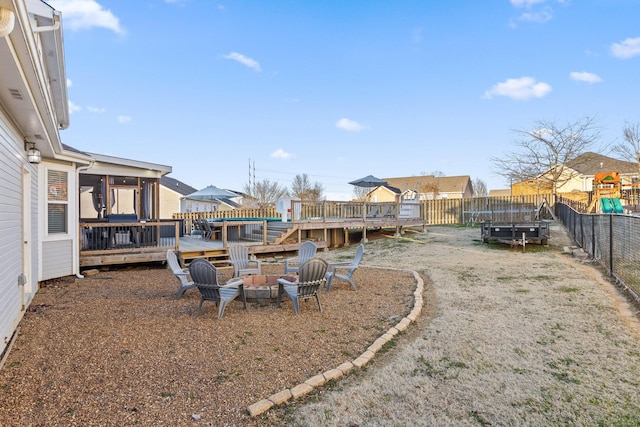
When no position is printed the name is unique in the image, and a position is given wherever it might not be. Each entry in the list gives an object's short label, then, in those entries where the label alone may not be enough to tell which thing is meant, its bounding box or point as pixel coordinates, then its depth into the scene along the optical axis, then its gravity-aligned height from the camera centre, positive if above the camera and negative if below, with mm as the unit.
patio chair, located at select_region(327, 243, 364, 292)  7021 -1139
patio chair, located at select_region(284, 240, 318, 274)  8875 -916
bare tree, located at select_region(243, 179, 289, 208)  39562 +2744
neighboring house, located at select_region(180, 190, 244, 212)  29716 +940
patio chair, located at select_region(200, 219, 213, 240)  13091 -516
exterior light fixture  6086 +1081
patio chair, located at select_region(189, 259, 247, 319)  5246 -1057
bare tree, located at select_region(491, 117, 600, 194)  22750 +4136
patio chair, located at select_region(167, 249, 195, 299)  6245 -1060
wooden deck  9352 -695
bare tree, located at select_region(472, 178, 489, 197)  57188 +4331
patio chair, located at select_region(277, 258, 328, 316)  5484 -1061
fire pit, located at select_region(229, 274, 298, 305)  6035 -1264
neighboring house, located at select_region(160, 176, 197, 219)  27875 +1313
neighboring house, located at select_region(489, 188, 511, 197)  50906 +3260
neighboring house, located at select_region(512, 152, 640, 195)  26383 +3233
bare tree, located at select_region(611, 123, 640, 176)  25141 +4837
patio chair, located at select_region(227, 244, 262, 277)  7246 -1024
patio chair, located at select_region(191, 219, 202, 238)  14182 -575
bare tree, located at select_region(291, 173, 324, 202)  42728 +3551
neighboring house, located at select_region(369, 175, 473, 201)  41438 +3175
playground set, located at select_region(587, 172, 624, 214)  17233 +1006
